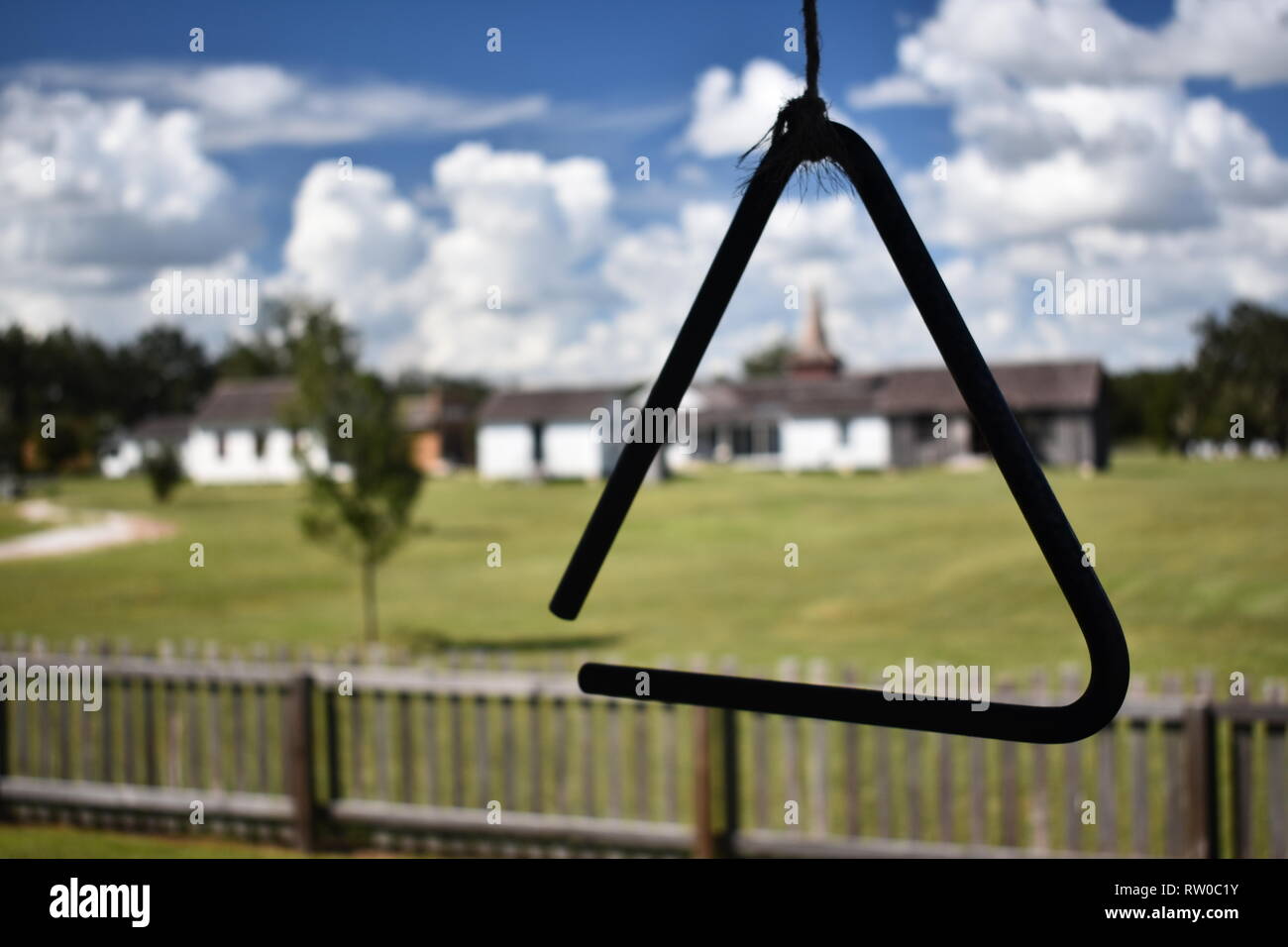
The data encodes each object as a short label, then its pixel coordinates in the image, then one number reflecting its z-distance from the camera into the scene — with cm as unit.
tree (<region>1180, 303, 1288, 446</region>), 2589
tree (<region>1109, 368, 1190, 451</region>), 3359
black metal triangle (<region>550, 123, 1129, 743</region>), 114
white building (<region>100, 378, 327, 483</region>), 4556
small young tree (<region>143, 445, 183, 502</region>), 3244
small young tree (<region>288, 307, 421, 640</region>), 1241
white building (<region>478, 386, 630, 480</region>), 4031
